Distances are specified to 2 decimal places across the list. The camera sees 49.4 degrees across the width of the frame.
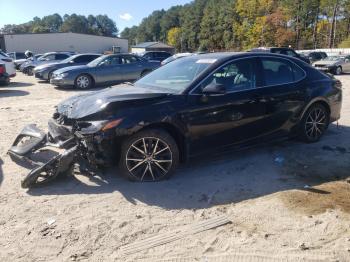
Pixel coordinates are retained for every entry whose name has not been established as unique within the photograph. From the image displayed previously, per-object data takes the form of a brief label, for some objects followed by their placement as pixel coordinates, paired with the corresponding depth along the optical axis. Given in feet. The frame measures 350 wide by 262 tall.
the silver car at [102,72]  51.57
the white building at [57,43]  179.32
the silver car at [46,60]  77.71
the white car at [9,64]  56.38
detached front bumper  15.46
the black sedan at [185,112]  15.46
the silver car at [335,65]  78.89
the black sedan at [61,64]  61.57
